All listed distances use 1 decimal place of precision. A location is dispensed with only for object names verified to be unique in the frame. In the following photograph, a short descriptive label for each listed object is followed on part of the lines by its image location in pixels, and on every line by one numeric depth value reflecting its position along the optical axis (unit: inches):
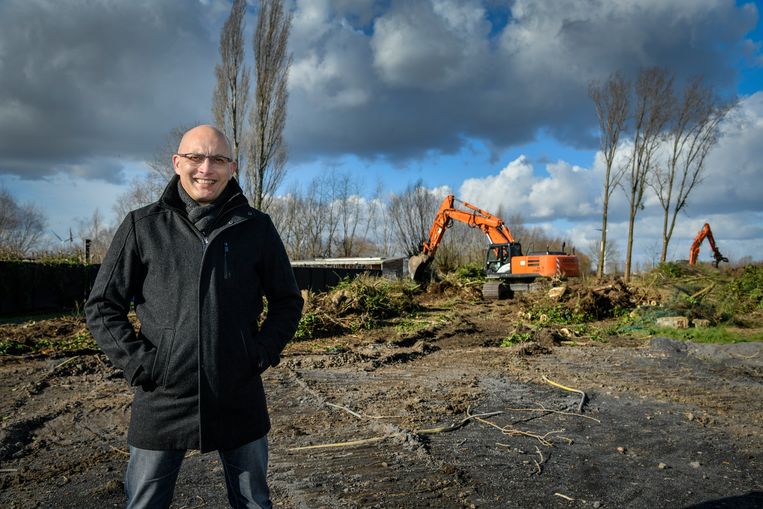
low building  626.3
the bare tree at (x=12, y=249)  496.1
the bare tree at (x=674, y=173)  1022.4
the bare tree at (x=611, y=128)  1031.0
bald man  82.9
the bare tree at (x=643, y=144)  1013.8
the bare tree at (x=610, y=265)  1330.7
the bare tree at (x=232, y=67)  918.4
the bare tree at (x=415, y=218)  1665.8
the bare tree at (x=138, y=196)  1126.1
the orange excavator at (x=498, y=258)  743.7
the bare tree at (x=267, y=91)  929.4
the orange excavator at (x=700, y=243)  1052.5
